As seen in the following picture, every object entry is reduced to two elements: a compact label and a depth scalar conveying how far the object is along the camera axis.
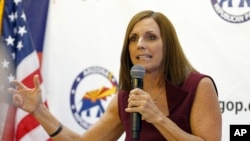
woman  4.27
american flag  5.66
